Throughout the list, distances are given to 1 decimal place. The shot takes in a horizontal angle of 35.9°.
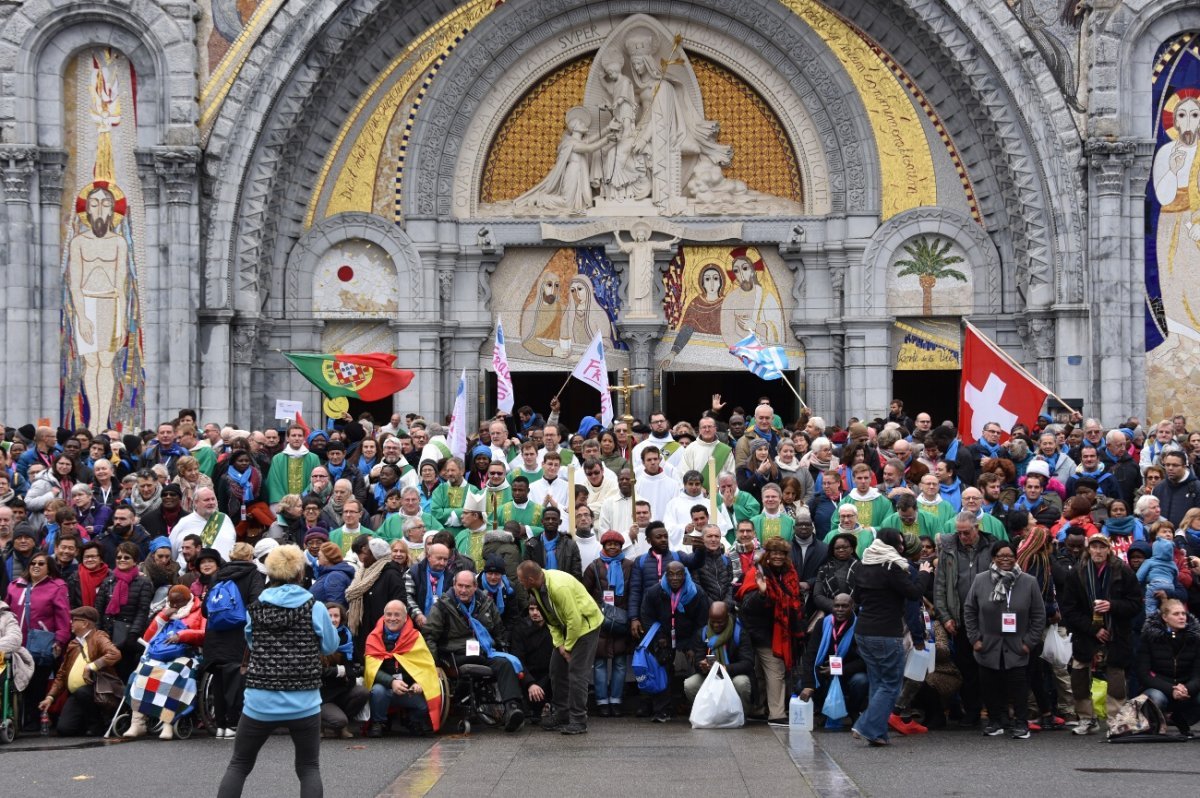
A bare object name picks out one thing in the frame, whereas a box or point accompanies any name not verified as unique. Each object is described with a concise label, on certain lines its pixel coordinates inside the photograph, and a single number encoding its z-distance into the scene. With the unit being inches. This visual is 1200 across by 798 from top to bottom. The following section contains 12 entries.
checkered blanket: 639.1
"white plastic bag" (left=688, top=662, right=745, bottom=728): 649.0
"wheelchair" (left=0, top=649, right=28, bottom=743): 641.0
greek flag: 990.9
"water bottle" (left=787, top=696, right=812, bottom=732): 607.2
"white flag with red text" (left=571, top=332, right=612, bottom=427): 967.6
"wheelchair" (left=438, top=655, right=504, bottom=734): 649.6
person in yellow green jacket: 642.8
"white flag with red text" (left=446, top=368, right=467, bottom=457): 863.1
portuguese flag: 1027.9
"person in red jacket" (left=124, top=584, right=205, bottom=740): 644.7
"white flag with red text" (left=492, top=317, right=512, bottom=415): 972.6
